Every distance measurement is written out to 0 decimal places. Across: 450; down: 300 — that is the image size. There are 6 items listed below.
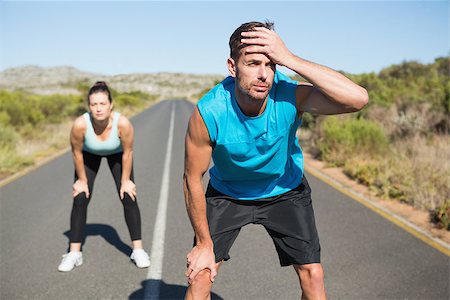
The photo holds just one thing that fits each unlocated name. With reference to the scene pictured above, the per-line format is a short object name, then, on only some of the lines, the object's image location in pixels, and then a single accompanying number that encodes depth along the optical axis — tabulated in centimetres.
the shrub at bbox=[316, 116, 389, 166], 1110
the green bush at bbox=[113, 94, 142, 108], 4656
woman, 483
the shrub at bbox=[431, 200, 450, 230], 618
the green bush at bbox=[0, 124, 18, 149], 1383
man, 246
